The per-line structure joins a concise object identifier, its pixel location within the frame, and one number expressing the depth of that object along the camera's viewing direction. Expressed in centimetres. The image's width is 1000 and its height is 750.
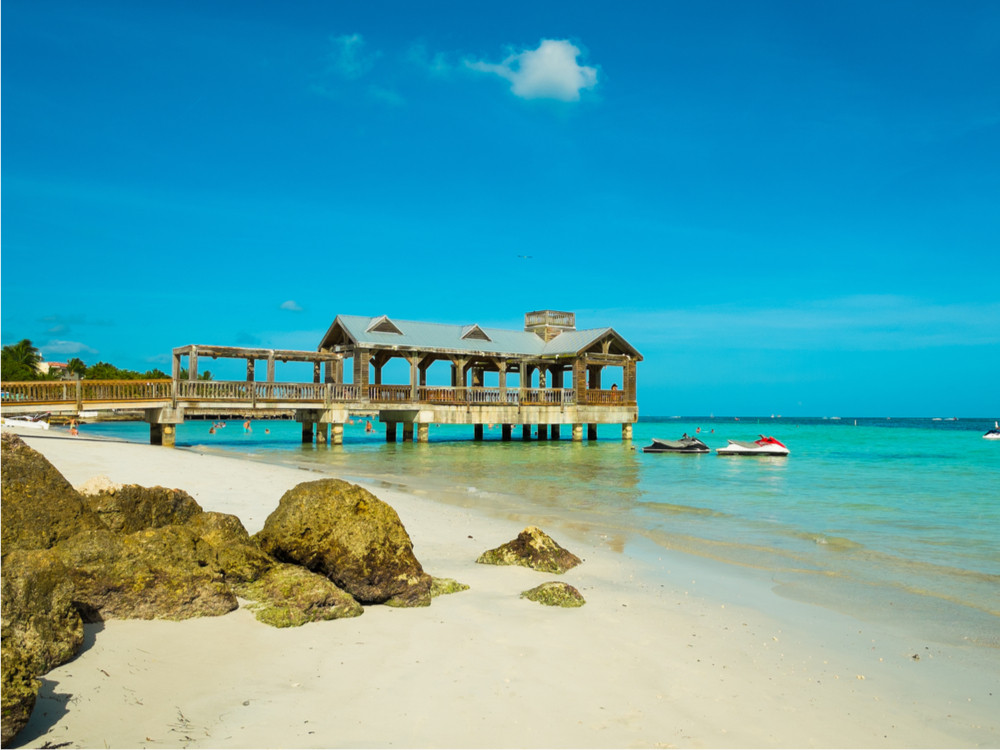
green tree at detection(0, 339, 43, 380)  7250
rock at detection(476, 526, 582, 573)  870
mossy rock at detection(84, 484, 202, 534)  672
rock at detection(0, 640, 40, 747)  365
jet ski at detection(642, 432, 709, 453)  3741
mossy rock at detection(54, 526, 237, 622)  560
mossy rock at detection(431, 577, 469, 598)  731
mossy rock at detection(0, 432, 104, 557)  566
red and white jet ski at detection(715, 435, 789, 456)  3672
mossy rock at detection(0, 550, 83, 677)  411
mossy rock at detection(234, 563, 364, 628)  603
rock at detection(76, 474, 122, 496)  678
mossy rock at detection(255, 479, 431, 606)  666
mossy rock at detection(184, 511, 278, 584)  650
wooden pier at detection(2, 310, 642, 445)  3034
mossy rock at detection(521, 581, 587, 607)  716
